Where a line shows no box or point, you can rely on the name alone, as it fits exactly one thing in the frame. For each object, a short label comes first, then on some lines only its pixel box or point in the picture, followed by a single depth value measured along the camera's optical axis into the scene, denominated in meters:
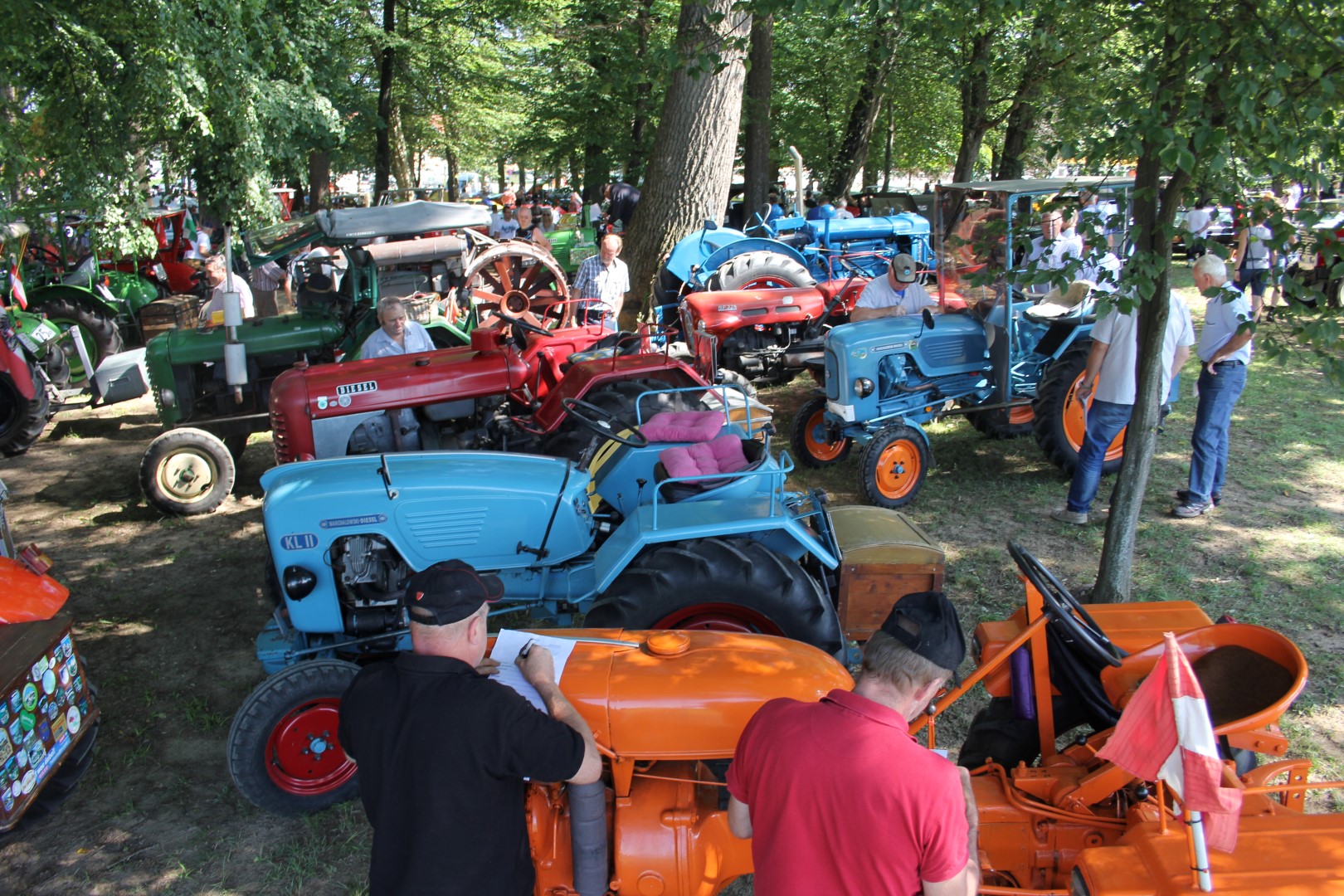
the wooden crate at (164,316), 10.73
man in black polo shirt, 2.03
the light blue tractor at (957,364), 6.25
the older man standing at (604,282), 8.71
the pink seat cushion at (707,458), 4.00
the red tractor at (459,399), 5.65
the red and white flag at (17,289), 8.72
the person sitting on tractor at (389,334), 6.36
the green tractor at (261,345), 6.38
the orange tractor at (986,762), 2.47
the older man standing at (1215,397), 5.58
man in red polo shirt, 1.78
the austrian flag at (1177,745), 1.97
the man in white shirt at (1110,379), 5.22
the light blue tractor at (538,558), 3.42
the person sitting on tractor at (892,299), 7.03
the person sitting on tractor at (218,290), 8.17
